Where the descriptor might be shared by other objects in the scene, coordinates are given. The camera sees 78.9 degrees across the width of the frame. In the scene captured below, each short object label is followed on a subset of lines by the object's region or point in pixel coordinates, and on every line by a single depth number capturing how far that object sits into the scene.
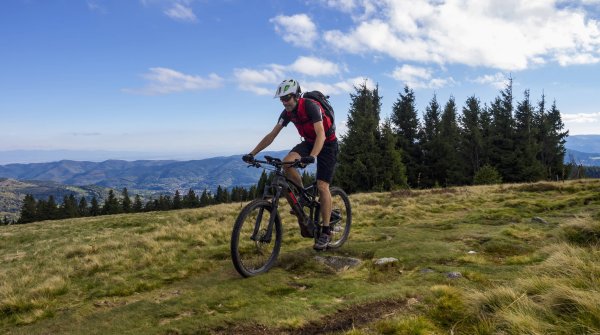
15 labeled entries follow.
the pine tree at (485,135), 56.12
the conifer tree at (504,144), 53.62
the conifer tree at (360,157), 44.91
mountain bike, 6.61
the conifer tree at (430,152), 54.78
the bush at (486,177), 39.77
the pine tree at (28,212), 93.76
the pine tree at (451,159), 54.41
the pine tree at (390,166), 44.53
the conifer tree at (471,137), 57.41
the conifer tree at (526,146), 51.19
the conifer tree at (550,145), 63.03
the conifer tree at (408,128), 54.66
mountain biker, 7.28
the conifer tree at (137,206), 108.16
